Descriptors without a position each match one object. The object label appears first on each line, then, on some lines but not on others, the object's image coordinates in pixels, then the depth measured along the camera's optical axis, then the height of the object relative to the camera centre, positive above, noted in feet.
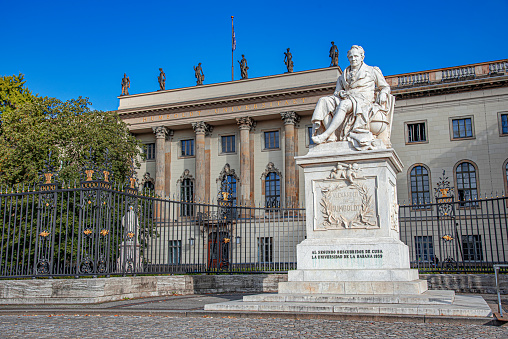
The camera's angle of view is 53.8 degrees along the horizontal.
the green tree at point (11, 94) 103.73 +33.39
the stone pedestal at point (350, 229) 25.98 +0.99
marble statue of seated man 28.60 +7.92
